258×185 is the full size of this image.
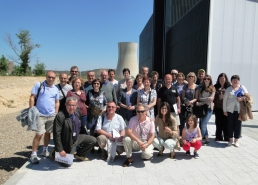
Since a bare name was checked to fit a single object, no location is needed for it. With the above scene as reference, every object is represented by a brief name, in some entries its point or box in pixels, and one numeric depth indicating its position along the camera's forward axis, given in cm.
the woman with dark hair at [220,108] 517
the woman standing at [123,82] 514
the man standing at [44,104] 396
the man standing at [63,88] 442
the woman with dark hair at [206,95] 492
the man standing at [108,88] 474
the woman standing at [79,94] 430
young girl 426
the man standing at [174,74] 567
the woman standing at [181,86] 506
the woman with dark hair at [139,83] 484
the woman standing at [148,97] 463
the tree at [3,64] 4222
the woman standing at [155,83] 515
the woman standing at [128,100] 472
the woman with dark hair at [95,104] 439
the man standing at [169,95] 472
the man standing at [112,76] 536
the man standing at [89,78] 485
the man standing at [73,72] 491
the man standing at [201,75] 534
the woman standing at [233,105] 487
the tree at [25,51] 3959
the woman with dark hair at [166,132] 418
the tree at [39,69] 4206
